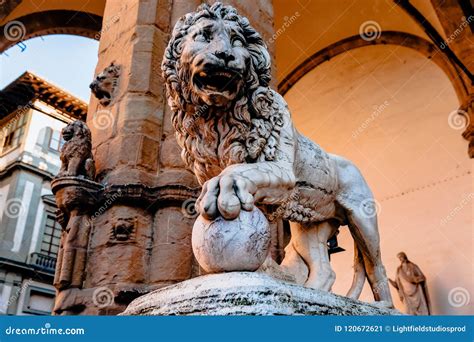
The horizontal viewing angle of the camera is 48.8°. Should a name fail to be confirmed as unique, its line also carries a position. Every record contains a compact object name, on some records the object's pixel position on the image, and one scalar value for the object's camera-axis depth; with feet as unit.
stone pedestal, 4.71
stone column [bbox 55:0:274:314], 9.78
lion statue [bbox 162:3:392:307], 6.03
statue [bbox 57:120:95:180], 10.57
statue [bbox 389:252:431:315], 26.55
